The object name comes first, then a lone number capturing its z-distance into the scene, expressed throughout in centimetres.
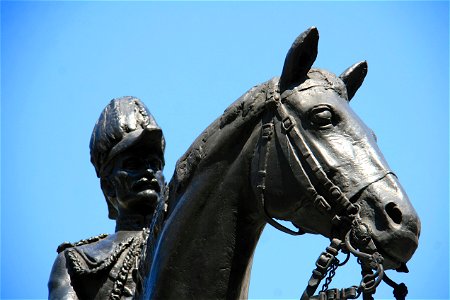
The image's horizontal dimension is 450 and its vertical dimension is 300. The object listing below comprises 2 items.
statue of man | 834
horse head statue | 608
